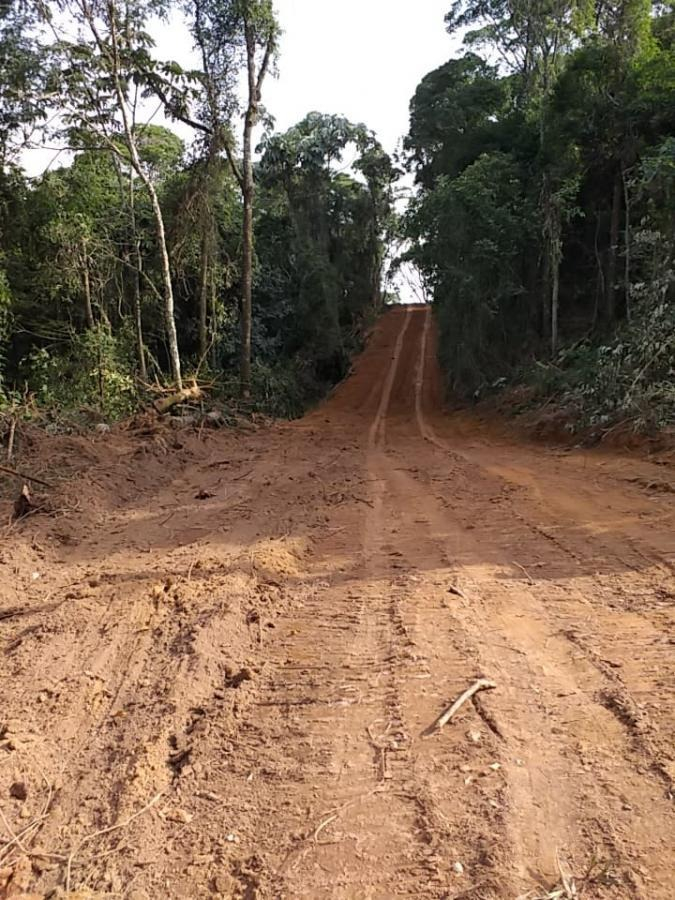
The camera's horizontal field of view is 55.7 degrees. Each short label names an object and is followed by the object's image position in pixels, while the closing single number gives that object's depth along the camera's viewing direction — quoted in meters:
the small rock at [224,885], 2.02
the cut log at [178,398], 13.23
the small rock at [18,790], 2.53
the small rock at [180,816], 2.34
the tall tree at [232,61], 15.77
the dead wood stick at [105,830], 2.22
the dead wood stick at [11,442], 7.80
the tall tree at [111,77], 13.49
